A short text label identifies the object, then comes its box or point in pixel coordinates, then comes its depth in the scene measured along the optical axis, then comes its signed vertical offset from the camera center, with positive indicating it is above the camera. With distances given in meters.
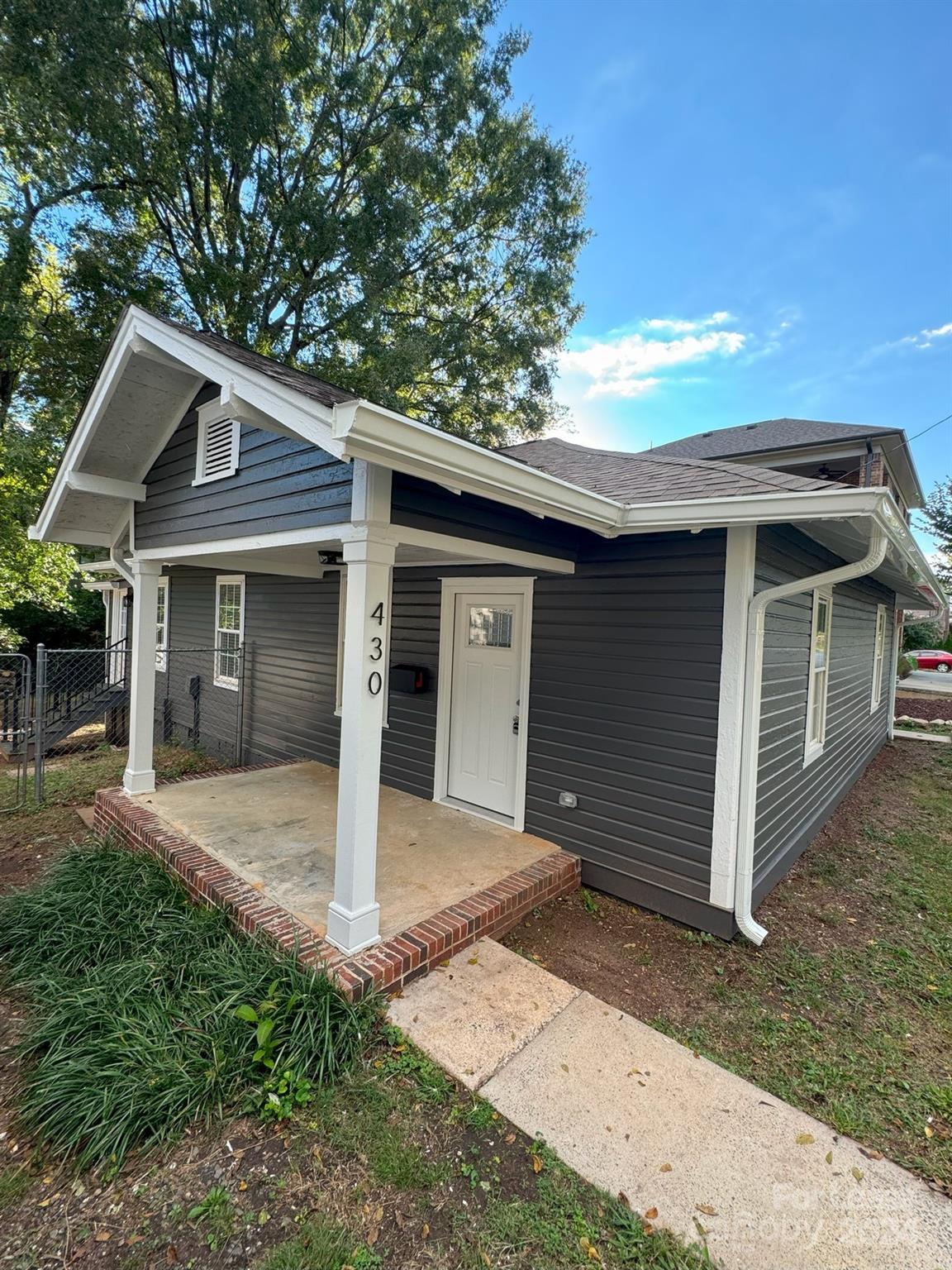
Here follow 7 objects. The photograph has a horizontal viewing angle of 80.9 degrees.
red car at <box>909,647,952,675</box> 27.31 -1.50
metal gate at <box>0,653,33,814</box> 6.62 -1.89
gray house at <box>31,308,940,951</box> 2.98 +0.15
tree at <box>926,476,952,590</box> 19.75 +3.91
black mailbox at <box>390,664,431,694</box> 5.48 -0.67
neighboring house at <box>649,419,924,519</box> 9.73 +3.18
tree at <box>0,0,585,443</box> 9.16 +8.32
